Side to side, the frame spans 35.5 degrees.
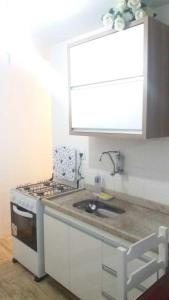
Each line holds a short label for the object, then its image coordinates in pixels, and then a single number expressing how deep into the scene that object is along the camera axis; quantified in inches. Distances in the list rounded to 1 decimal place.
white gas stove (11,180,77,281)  95.0
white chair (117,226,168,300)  48.3
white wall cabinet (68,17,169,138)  67.0
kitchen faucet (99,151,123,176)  90.3
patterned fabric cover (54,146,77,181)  107.0
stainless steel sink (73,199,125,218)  86.2
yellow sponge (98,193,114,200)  91.4
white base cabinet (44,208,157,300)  69.2
